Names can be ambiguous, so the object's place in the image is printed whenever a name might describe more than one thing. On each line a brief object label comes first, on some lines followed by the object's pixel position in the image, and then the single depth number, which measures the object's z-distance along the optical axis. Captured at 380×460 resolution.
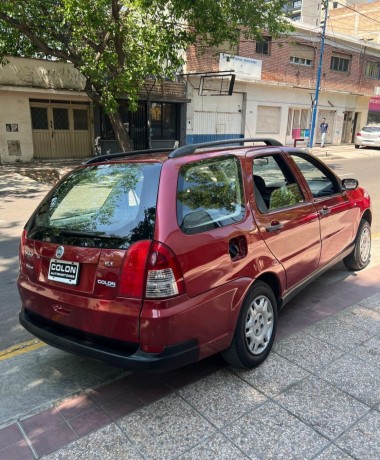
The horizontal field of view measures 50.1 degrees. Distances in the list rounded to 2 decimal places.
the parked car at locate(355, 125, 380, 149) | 25.06
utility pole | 20.84
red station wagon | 2.36
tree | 10.62
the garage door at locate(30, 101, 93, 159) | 16.61
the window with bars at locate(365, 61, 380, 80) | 29.65
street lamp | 17.32
